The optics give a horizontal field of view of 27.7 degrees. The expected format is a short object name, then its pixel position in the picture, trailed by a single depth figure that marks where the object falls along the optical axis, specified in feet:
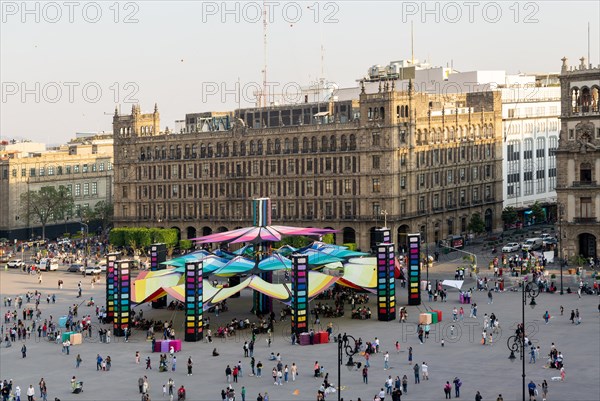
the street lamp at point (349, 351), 273.95
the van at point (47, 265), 490.49
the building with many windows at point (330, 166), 493.36
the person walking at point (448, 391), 241.14
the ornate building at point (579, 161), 416.87
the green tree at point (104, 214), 625.41
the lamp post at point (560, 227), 414.29
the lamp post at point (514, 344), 277.03
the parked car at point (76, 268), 479.54
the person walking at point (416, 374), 257.75
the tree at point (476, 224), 534.78
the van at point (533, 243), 475.31
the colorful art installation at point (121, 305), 329.19
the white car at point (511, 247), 471.62
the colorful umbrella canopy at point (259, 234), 365.61
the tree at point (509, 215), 564.30
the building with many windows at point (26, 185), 613.11
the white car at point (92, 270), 467.07
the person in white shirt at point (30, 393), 251.41
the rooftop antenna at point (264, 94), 592.19
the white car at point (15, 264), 505.25
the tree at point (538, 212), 581.94
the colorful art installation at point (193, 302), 315.37
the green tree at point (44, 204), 603.26
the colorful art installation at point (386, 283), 336.08
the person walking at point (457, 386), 242.17
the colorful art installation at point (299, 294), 316.19
